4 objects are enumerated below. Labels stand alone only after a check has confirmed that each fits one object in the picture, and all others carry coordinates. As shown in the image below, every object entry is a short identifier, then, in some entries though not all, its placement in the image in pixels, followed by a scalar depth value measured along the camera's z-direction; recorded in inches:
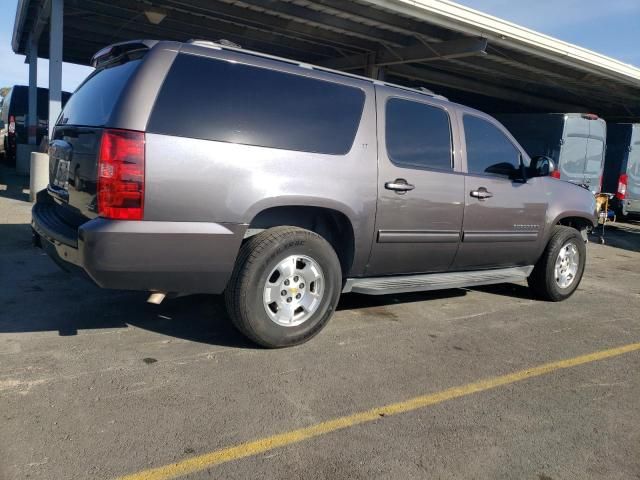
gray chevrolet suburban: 131.2
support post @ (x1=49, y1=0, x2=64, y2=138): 409.4
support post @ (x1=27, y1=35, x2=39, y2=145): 595.3
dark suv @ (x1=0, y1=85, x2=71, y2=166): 679.7
